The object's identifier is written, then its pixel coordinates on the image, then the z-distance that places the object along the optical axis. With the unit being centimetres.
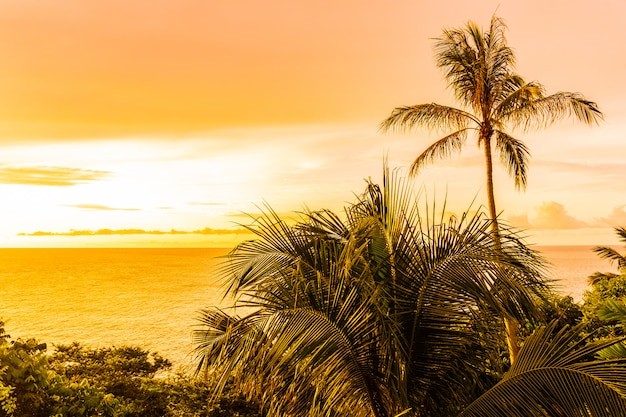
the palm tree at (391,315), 480
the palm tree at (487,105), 1387
